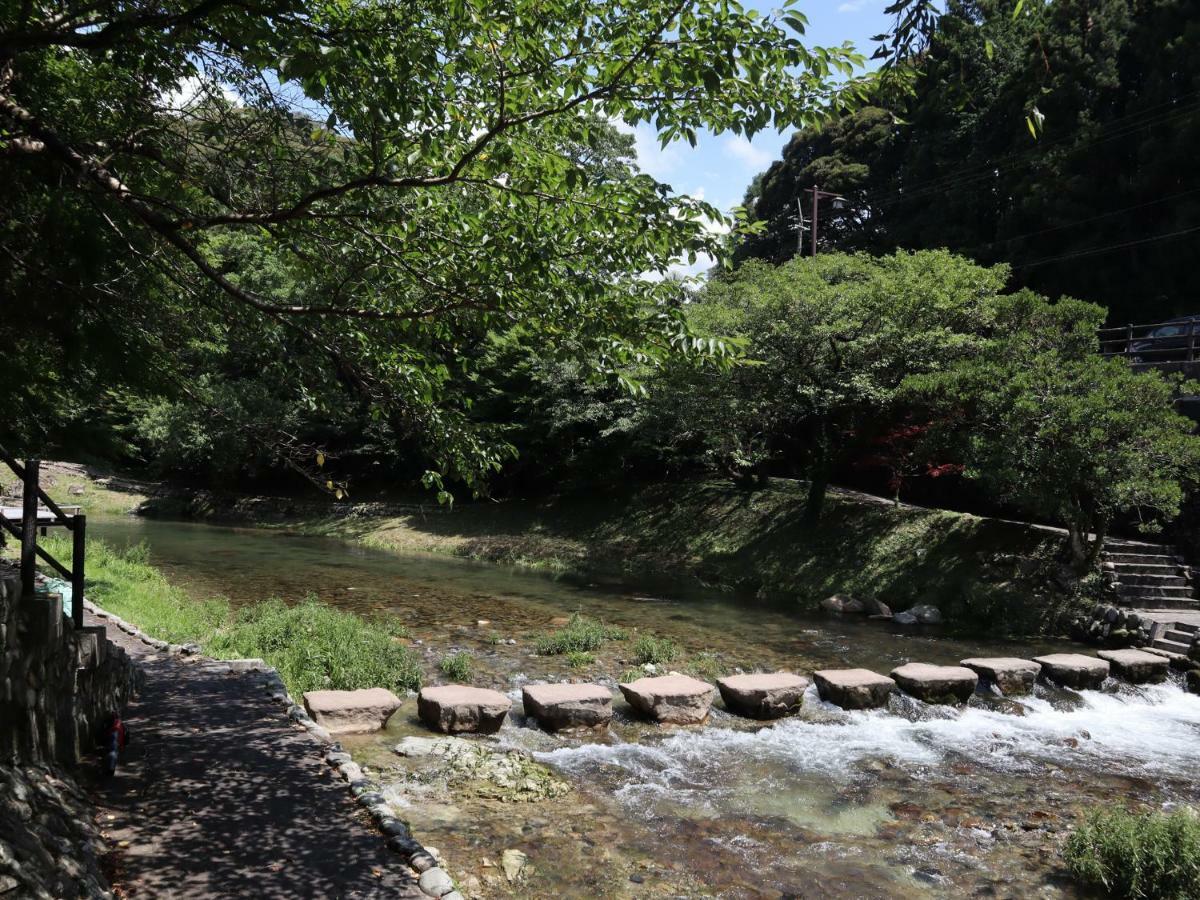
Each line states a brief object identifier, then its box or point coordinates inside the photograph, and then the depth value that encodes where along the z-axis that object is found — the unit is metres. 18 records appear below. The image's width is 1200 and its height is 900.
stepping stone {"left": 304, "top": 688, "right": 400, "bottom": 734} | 7.72
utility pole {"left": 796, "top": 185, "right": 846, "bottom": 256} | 28.98
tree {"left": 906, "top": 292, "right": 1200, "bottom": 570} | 13.07
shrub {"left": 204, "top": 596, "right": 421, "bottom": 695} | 9.28
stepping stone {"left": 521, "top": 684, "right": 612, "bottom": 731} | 8.43
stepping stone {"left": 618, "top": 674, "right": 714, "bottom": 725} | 8.86
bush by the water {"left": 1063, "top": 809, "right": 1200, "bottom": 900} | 5.33
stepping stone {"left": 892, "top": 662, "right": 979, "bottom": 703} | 10.07
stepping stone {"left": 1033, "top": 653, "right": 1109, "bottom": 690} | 11.00
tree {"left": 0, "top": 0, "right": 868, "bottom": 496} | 4.54
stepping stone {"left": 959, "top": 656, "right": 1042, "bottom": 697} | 10.67
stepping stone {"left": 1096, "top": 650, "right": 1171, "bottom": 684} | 11.40
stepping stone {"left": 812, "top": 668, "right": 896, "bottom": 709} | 9.70
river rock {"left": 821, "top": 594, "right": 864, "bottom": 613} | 16.56
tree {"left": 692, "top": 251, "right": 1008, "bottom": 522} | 18.12
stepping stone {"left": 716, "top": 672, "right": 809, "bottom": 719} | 9.23
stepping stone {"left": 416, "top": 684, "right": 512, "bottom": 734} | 8.09
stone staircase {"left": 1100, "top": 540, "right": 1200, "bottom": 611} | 14.00
